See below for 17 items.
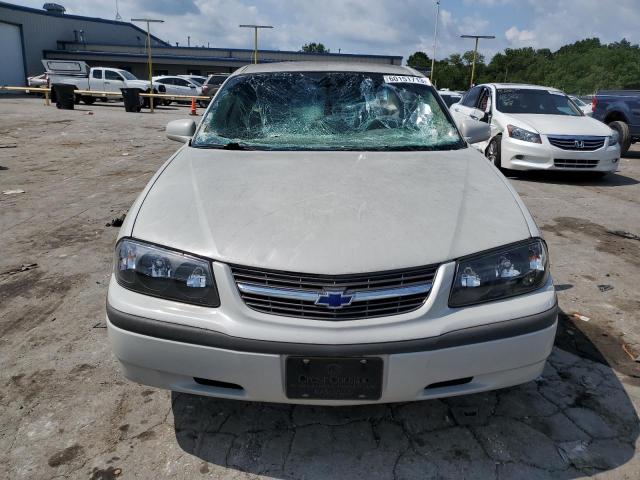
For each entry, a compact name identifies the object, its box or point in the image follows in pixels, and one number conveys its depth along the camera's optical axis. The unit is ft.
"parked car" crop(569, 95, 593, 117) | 40.09
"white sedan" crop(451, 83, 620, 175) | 25.07
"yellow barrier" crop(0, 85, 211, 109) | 74.56
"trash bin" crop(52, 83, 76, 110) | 68.33
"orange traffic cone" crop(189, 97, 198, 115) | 66.77
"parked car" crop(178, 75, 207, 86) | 98.65
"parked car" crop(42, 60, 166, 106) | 82.07
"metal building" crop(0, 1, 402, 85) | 127.85
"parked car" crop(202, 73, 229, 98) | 84.75
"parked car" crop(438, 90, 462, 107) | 60.95
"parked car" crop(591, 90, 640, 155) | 35.99
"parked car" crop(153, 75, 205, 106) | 91.15
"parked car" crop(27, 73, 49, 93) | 92.83
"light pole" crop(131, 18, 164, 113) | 76.90
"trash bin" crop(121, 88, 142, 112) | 67.67
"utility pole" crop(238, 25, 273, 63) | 102.82
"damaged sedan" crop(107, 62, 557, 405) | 5.87
